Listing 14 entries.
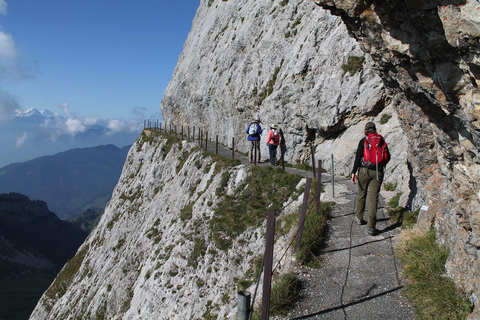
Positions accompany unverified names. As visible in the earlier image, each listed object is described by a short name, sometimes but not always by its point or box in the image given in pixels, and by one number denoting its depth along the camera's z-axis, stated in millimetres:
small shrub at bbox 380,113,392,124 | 15320
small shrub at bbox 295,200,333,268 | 8070
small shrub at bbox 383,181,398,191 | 12531
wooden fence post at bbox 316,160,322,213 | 10380
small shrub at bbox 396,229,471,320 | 5250
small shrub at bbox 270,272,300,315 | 6461
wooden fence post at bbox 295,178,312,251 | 8349
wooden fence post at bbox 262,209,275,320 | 5617
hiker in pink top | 18797
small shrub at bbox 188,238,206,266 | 13812
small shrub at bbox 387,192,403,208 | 10863
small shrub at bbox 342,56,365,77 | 17047
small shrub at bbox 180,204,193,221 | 17641
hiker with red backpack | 8547
